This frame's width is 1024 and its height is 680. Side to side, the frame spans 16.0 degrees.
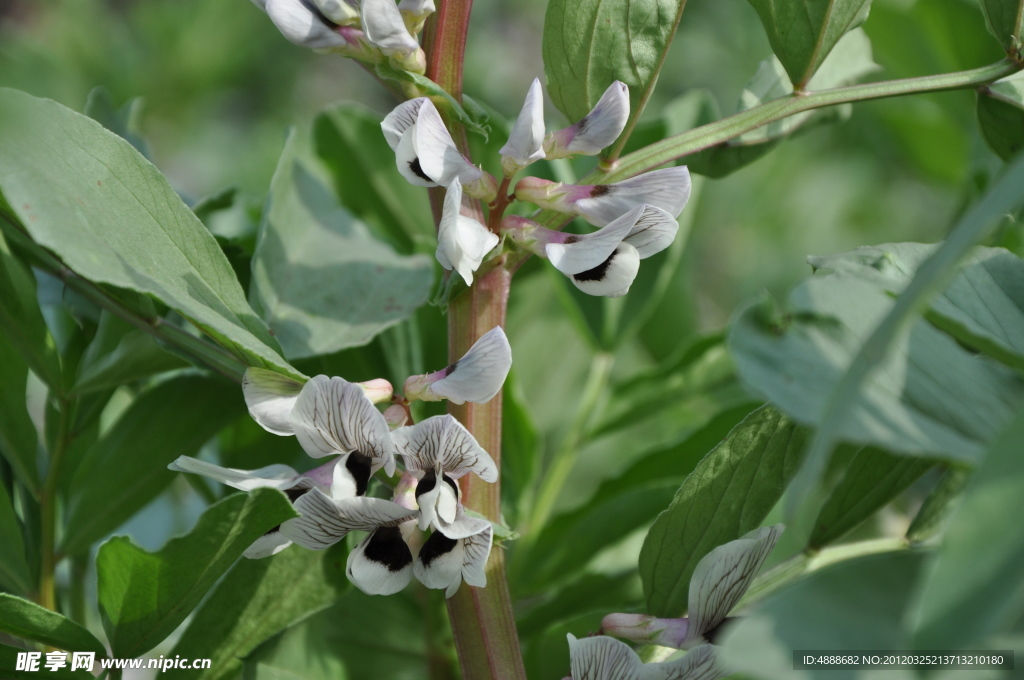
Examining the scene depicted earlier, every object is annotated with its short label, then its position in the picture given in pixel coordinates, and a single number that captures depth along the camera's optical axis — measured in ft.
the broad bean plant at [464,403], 1.91
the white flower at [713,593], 2.05
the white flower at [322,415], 2.01
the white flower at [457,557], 2.02
